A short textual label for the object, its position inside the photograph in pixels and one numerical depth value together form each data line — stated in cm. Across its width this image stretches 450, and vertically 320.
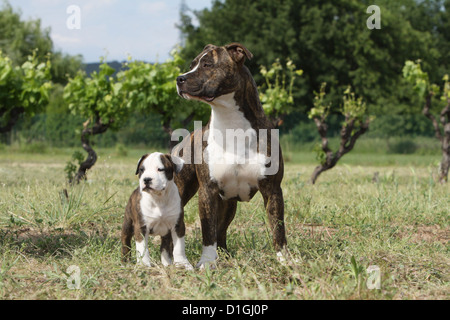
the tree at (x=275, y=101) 1330
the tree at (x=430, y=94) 1280
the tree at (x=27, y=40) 3856
